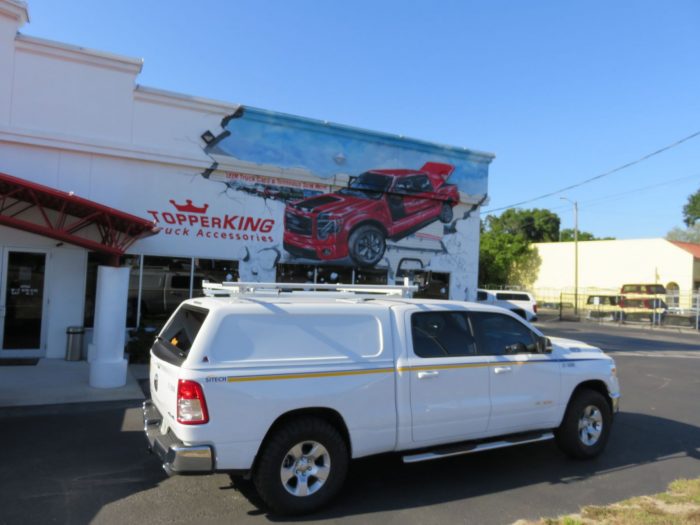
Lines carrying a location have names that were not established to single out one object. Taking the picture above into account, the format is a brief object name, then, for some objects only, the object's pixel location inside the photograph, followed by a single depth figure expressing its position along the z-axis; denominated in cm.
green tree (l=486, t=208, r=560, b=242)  7588
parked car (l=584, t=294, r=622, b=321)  3493
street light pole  3822
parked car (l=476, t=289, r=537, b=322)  2516
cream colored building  4122
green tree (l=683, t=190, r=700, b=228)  7741
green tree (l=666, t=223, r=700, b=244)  6862
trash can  1149
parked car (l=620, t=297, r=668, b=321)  3216
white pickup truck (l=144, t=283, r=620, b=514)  424
